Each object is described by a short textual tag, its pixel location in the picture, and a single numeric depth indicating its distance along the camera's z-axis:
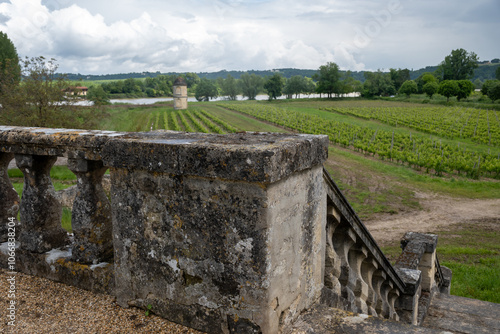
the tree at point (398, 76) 103.94
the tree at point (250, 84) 120.25
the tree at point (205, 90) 107.69
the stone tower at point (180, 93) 63.97
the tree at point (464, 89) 77.19
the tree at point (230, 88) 121.88
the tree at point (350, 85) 99.81
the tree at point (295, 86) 115.06
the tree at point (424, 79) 93.88
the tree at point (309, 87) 117.56
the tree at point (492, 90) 67.12
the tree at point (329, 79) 98.38
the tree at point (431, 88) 85.12
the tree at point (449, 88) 77.19
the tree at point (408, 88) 90.62
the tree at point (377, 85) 95.62
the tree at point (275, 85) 101.50
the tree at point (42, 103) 18.03
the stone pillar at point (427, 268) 5.44
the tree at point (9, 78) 19.42
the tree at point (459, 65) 94.44
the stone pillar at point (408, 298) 4.30
